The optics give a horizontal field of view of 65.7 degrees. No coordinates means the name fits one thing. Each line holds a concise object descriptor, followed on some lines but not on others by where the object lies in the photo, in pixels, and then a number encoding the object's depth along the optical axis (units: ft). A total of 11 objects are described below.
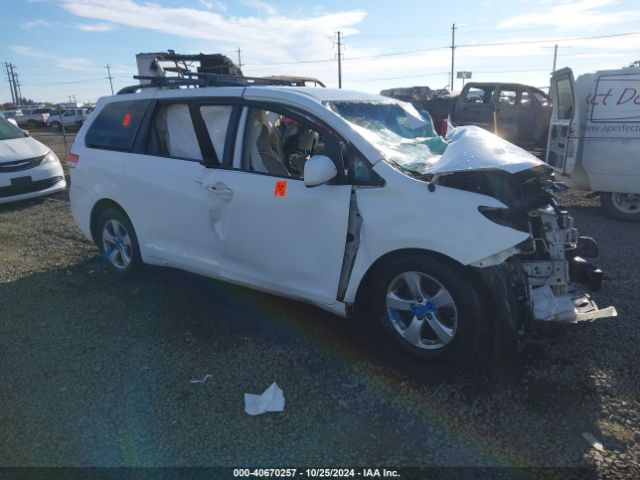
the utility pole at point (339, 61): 187.71
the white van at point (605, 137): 22.49
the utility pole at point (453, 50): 194.49
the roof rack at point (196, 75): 14.42
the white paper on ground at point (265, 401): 9.65
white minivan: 9.99
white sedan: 26.48
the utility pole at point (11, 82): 282.15
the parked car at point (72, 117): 113.50
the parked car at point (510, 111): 39.96
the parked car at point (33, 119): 130.82
